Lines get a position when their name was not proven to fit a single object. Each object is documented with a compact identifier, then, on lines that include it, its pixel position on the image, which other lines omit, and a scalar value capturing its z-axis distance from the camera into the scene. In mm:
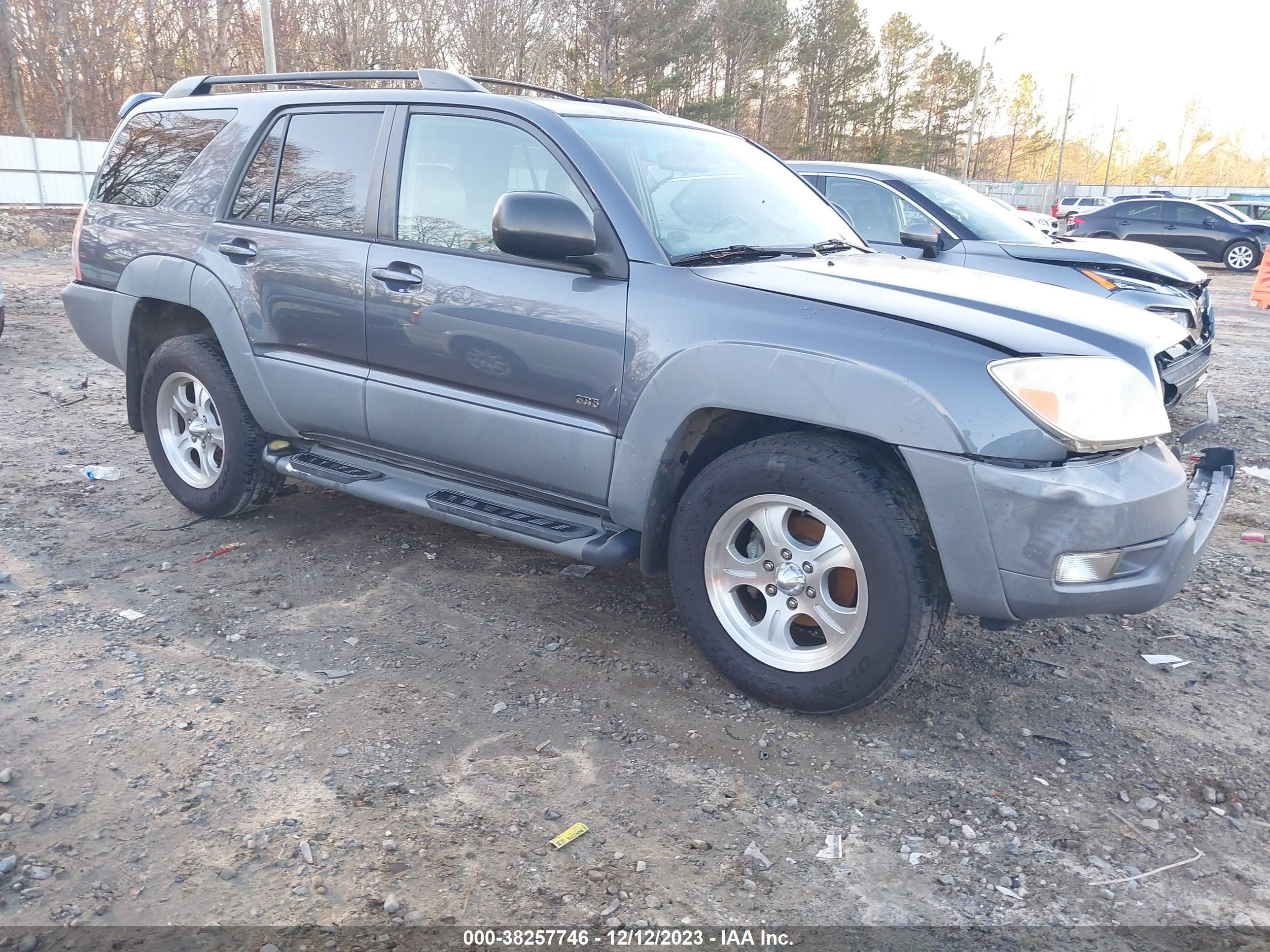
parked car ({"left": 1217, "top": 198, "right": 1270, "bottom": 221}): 25070
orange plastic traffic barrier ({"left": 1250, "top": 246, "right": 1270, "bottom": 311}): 14992
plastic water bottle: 5414
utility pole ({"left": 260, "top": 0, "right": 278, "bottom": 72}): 19438
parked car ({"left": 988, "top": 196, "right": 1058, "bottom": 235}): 19766
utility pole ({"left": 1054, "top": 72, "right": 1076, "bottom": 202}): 59391
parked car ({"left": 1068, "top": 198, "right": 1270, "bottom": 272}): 20469
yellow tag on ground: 2502
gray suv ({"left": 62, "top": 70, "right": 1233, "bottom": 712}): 2721
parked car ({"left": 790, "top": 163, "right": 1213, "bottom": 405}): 6840
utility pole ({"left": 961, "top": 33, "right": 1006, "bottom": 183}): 45531
